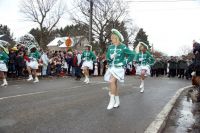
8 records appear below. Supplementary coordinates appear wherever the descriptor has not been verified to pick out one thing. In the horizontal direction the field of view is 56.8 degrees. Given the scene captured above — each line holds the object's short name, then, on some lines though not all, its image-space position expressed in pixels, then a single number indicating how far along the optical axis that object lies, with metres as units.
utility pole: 15.04
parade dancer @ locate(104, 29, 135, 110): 4.63
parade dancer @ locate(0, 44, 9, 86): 7.44
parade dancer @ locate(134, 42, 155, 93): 7.27
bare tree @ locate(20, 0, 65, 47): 34.11
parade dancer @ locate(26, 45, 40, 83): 8.60
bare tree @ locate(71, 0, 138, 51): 27.55
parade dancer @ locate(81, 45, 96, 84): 8.97
